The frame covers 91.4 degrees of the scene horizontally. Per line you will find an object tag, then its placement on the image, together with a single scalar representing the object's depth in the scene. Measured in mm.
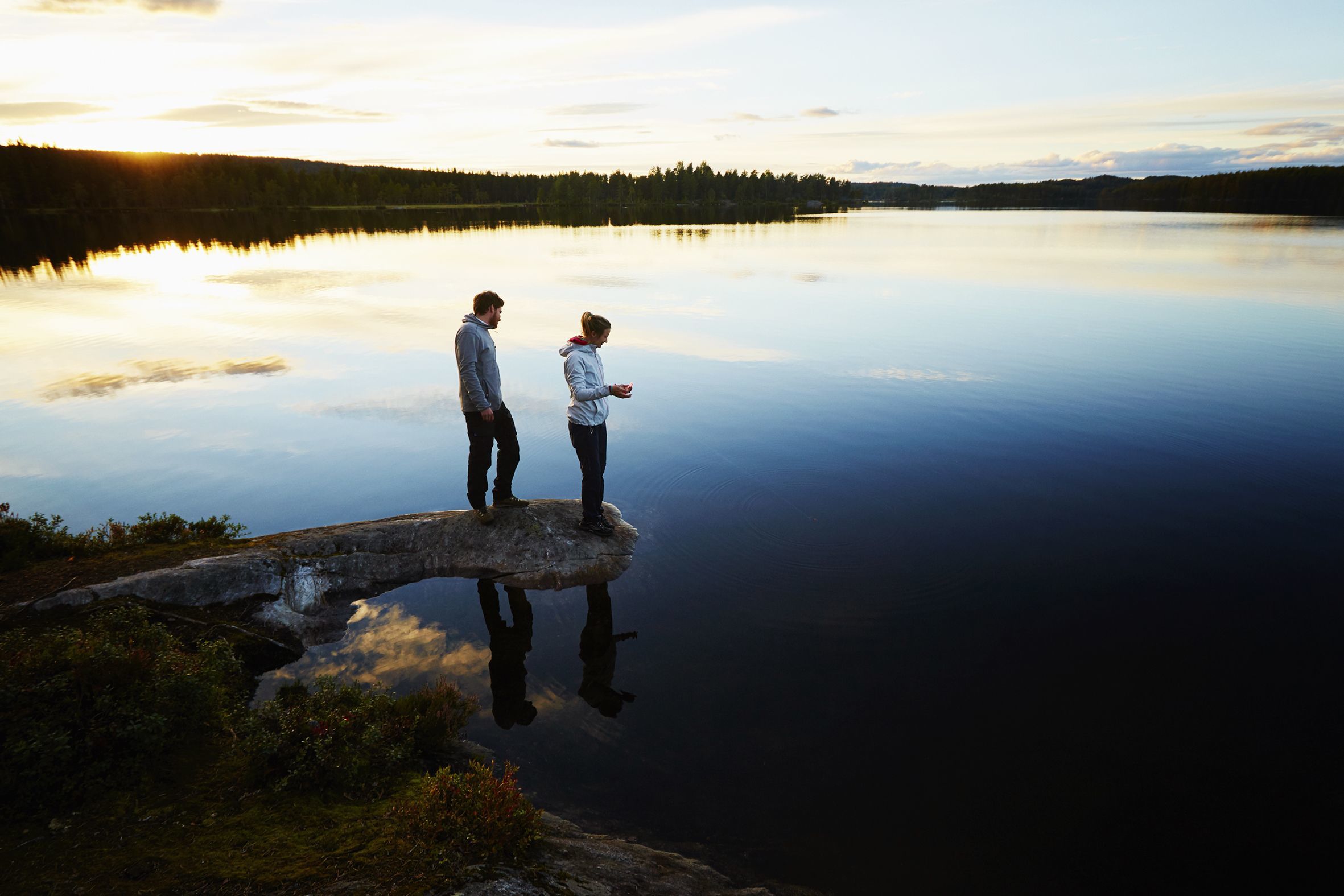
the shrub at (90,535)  8727
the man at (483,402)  9047
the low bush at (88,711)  4738
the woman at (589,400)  9133
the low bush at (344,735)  5309
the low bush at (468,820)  4461
